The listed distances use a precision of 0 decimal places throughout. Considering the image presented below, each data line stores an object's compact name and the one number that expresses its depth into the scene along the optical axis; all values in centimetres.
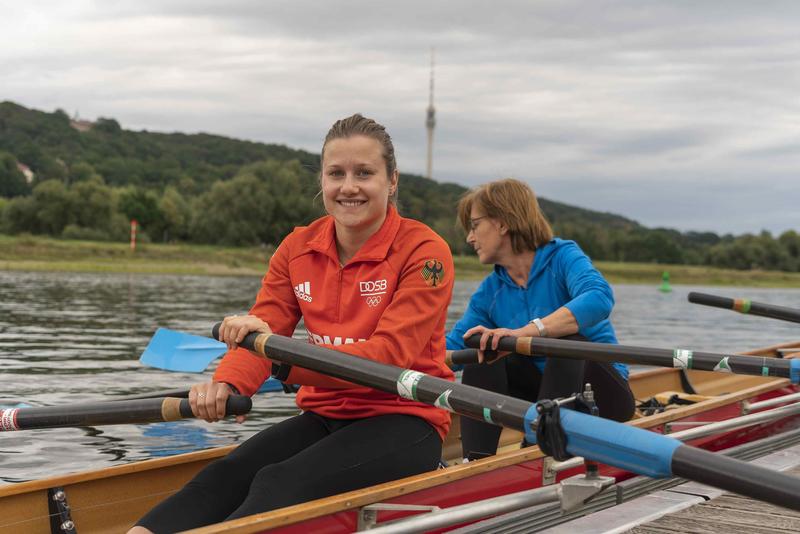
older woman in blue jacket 538
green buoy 6072
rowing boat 322
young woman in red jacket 352
